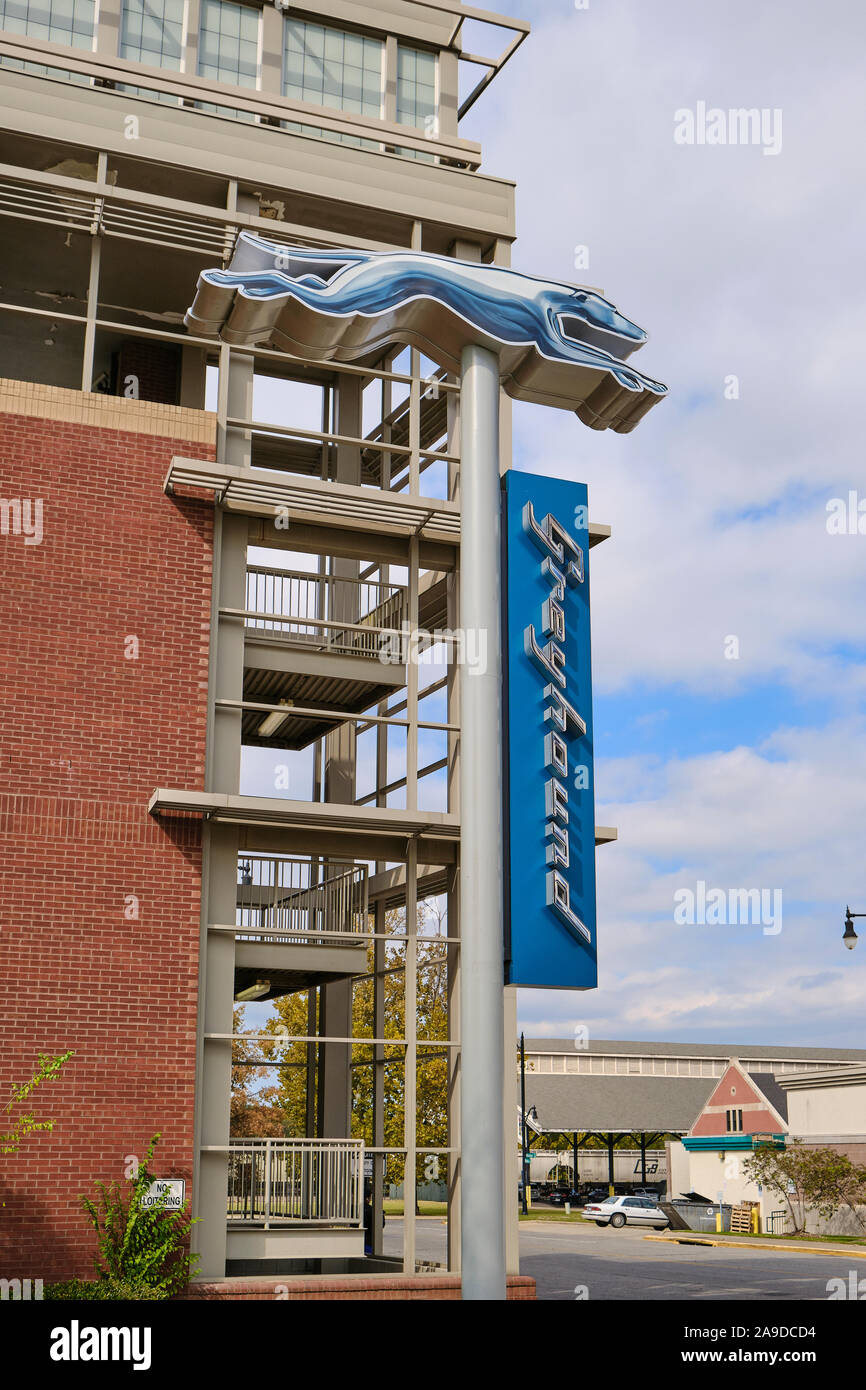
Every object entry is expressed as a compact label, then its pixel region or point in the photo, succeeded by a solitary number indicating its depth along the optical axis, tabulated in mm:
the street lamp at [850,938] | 34281
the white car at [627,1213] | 53844
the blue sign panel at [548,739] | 14844
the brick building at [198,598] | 17688
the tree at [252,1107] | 50969
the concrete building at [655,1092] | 65625
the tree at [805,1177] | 48406
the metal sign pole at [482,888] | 11094
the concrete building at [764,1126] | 50562
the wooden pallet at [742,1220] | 52906
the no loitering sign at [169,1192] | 16953
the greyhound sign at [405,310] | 12562
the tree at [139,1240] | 16312
